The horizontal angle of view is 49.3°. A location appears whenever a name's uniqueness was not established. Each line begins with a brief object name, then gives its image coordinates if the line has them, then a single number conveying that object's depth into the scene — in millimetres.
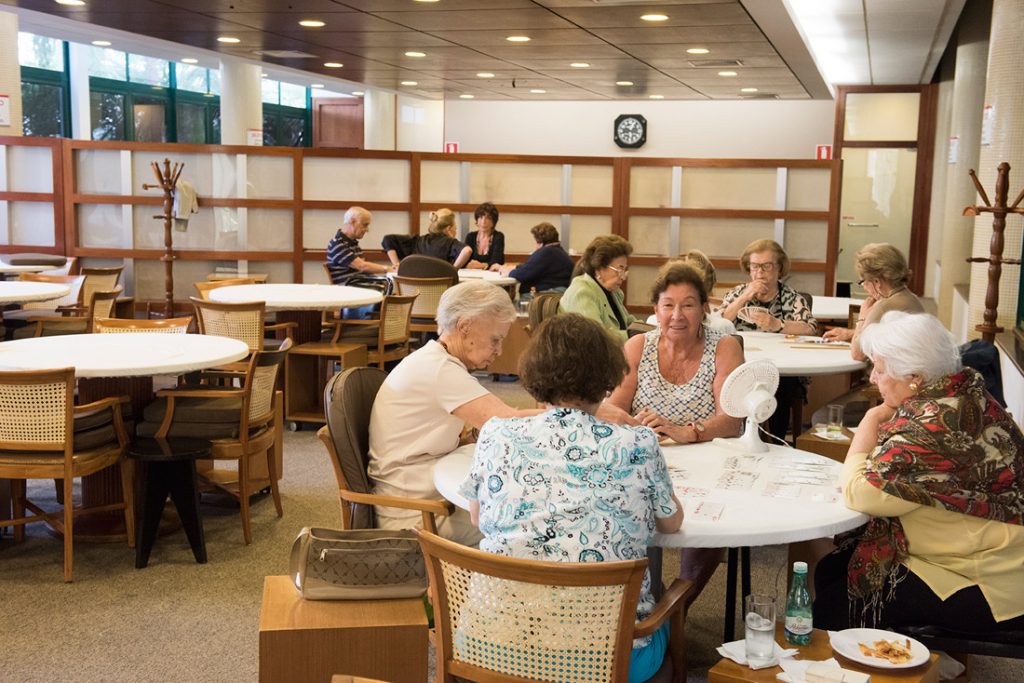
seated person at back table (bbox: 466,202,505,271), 10367
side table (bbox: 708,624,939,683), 2402
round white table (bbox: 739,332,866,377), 5012
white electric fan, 3492
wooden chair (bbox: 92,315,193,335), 5758
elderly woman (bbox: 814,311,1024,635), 2838
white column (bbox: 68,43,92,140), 16203
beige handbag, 2799
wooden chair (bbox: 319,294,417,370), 7668
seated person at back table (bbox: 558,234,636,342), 6035
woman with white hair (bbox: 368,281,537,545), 3428
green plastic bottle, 2572
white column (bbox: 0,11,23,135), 11422
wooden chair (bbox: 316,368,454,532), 3311
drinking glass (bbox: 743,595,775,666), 2471
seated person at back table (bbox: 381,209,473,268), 10125
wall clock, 17922
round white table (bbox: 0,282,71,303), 7160
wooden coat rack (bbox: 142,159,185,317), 10719
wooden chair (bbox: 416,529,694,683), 2160
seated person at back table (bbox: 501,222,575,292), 9312
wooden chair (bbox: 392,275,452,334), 8758
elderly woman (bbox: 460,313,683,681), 2422
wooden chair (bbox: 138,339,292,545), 4785
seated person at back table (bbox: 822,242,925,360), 5488
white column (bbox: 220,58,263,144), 14734
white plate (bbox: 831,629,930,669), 2451
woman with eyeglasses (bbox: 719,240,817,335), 6008
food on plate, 2480
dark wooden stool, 4555
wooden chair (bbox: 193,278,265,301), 7777
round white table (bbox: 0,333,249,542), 4523
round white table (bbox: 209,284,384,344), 7230
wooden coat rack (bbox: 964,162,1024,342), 6277
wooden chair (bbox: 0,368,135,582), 4191
